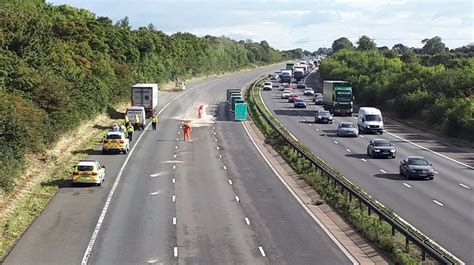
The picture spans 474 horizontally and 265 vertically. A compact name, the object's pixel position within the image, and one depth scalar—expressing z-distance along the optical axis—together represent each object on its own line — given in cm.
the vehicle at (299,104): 9831
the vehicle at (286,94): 11558
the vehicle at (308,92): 12812
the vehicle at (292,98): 10762
